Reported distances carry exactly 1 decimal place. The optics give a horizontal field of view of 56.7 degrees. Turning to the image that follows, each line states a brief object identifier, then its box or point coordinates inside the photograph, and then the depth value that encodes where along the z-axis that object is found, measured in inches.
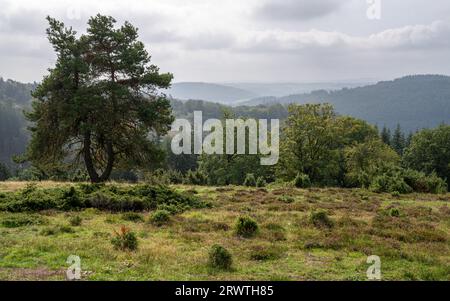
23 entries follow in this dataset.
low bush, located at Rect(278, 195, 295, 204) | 1084.2
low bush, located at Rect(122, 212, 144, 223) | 792.1
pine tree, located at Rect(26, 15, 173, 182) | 1140.5
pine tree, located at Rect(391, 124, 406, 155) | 4207.2
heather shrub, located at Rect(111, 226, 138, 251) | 567.8
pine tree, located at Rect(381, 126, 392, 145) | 4207.7
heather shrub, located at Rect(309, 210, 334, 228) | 767.7
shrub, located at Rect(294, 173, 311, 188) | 1605.6
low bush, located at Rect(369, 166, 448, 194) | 1419.8
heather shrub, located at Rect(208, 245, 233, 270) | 499.2
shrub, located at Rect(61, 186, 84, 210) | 879.7
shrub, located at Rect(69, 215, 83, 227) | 723.4
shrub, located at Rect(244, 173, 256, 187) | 1710.1
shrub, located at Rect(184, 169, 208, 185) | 1946.6
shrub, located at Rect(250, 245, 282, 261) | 550.7
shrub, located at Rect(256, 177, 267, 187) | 1677.2
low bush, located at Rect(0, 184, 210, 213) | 866.8
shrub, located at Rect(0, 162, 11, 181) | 3740.2
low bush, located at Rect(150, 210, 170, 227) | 764.0
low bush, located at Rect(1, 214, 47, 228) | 709.3
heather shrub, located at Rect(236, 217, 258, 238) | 690.5
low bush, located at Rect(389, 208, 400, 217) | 903.5
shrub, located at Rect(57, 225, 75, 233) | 666.5
